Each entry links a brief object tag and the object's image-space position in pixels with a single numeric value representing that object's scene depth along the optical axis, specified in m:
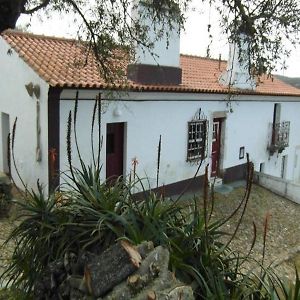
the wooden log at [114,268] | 3.31
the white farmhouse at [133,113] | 9.05
